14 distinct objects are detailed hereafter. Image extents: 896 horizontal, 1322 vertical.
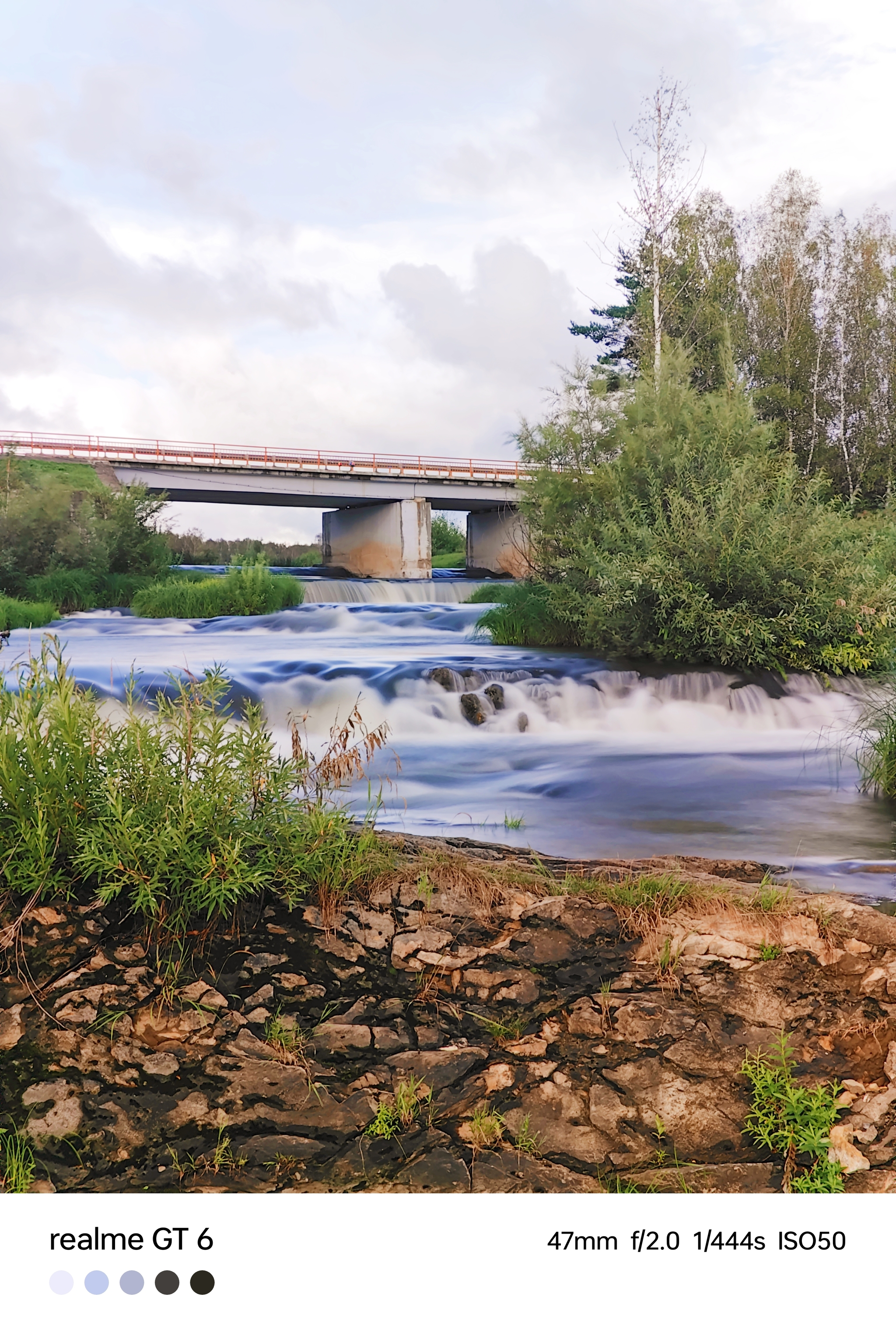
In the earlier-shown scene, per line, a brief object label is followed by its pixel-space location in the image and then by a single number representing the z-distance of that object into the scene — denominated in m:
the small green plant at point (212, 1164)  2.18
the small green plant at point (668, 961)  2.80
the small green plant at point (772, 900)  3.11
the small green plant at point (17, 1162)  2.13
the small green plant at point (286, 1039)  2.46
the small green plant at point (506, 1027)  2.57
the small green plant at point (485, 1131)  2.28
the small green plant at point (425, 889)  3.01
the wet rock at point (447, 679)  7.54
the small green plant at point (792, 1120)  2.21
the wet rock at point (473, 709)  7.11
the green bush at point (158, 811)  2.70
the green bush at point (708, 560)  8.74
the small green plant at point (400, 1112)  2.30
